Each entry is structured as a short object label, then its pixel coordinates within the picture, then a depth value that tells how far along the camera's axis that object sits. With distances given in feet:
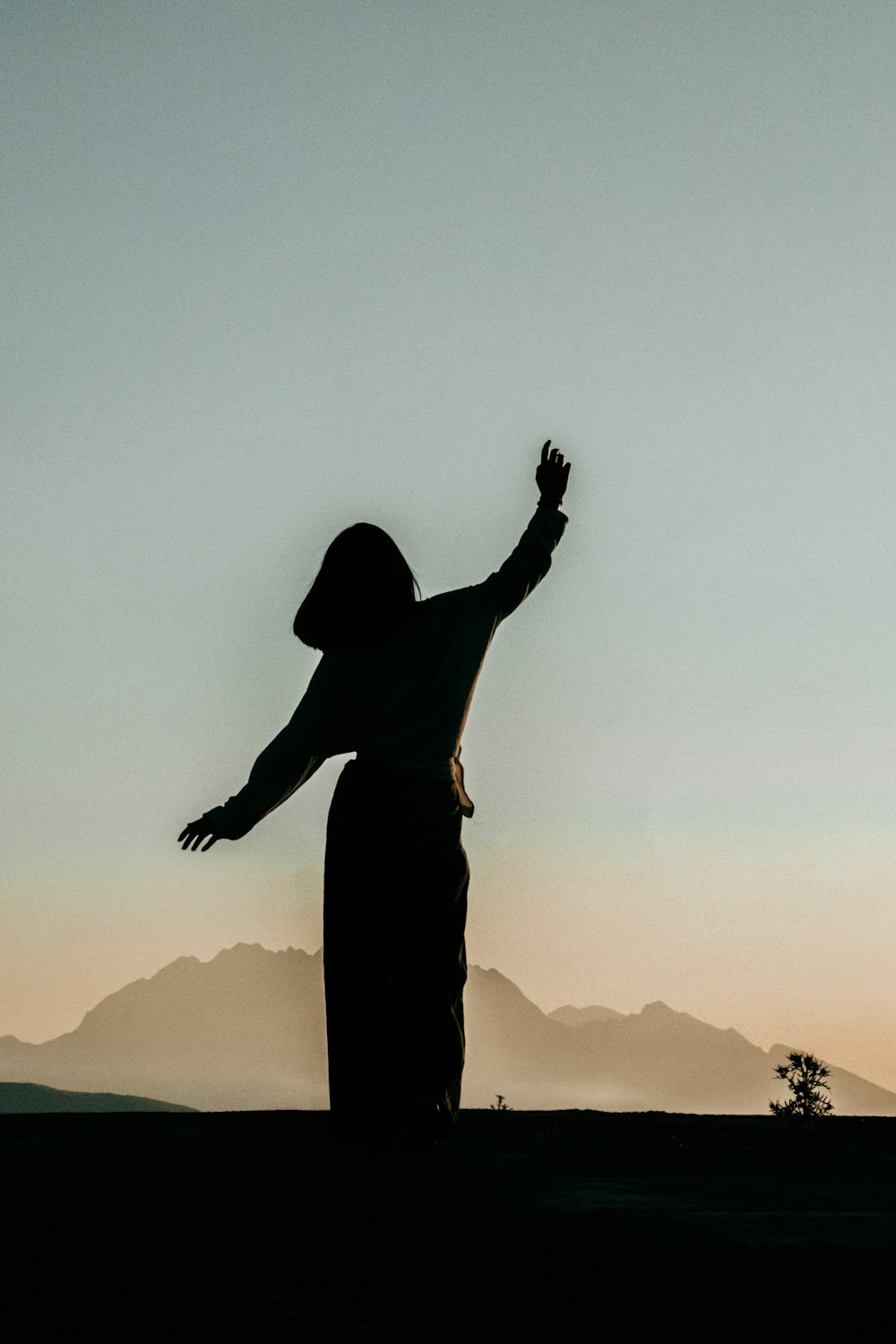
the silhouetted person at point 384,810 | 19.29
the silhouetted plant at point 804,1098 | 25.18
